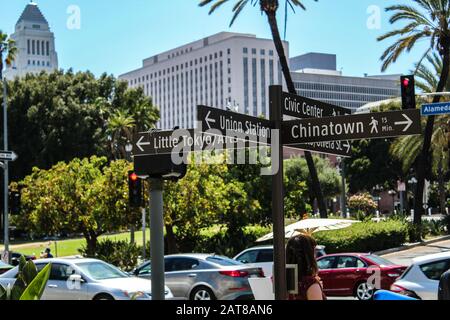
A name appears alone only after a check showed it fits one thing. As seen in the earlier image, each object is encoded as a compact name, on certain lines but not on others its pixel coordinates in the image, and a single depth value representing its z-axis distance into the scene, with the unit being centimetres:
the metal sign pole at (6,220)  2914
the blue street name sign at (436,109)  2081
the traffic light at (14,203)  2776
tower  9650
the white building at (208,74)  11512
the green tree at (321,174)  6875
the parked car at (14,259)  2901
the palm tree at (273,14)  3288
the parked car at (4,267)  2042
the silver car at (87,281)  1480
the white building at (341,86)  9950
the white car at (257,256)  1970
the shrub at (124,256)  3044
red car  1788
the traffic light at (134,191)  1327
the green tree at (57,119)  5966
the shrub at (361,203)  6769
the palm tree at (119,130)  5884
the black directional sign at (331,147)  493
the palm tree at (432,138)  3812
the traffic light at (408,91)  2112
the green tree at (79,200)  3003
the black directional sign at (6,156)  2420
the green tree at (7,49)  4128
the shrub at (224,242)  3111
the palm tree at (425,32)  3282
